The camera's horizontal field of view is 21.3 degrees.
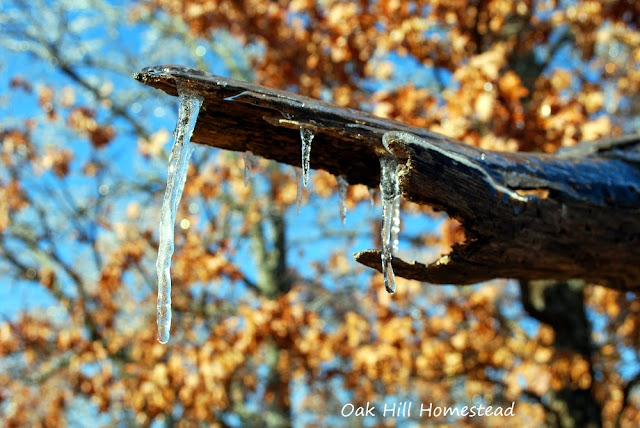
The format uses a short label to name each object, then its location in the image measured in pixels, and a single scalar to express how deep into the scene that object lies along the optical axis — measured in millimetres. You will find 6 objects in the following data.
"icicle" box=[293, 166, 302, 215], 973
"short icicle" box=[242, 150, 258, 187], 937
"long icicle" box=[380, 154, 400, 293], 909
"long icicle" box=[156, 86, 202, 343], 900
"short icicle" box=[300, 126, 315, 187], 896
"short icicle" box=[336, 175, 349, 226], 949
